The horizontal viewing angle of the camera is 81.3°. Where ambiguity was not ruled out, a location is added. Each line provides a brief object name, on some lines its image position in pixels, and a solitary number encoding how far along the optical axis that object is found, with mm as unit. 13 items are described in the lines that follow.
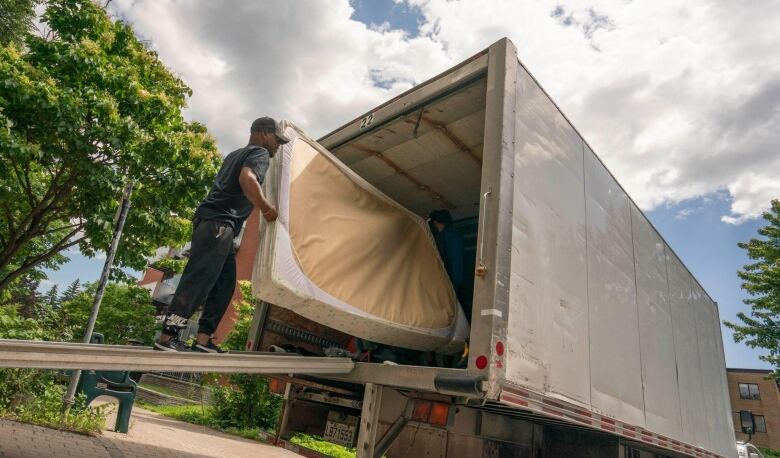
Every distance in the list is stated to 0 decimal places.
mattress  3123
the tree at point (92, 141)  7586
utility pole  6630
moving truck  3004
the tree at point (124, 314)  17250
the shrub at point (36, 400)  6766
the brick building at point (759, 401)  33906
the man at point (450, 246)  4691
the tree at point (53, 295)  30578
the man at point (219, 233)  2947
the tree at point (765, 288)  18161
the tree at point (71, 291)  31439
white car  11771
